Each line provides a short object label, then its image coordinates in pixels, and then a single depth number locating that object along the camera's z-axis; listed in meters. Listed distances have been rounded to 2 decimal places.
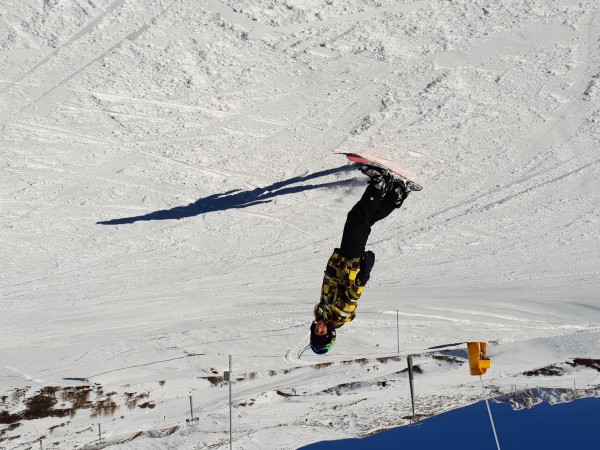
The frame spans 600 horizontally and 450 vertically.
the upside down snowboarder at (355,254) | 8.66
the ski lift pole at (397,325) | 20.09
